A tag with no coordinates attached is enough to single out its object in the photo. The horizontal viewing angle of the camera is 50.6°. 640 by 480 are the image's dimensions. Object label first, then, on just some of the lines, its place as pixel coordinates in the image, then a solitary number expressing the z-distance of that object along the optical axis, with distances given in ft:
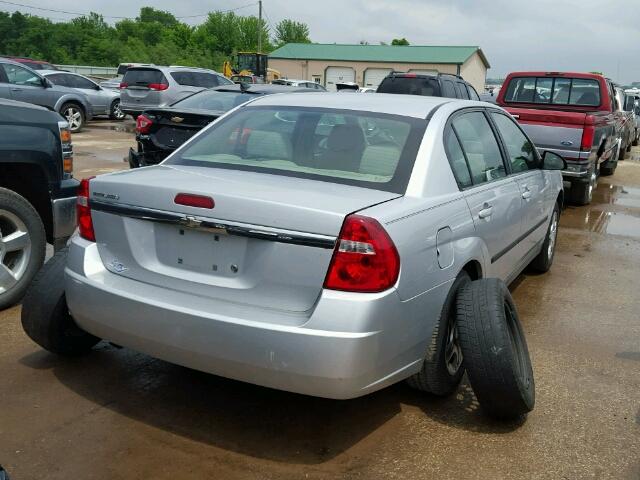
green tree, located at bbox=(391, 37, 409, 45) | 377.50
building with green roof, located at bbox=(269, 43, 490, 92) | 207.20
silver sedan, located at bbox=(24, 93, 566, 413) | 9.25
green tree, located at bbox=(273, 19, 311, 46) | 400.88
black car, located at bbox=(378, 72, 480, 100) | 43.29
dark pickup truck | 15.37
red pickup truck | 30.17
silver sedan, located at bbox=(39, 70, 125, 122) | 66.85
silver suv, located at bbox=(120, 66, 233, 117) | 60.03
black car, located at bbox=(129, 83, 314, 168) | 26.99
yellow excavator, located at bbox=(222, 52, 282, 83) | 139.33
